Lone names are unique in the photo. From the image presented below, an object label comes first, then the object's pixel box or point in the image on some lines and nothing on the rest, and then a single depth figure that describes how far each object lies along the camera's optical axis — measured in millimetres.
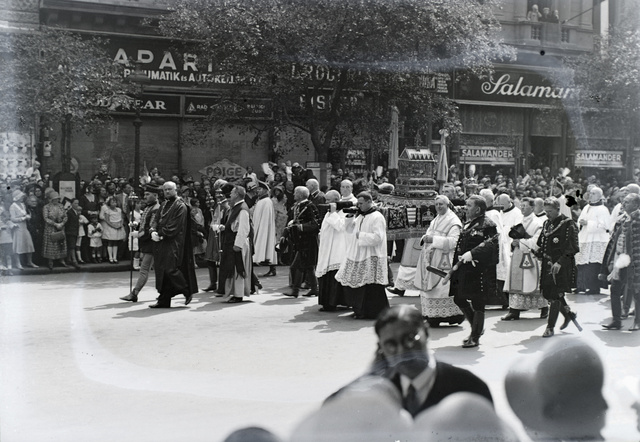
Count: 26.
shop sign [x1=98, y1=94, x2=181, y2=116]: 23766
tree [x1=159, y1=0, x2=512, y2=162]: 17062
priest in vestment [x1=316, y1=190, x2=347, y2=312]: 11418
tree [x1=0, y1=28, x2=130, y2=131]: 16766
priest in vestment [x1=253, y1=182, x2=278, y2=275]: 15062
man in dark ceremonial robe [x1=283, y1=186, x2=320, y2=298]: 12609
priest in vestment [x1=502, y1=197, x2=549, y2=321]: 11109
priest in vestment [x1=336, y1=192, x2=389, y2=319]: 10695
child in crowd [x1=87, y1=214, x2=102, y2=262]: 16812
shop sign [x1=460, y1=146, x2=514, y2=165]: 29125
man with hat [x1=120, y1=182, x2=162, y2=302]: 11914
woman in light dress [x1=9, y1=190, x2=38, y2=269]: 15672
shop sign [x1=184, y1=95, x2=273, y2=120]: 19797
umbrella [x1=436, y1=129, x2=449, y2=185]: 19906
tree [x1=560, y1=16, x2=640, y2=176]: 23516
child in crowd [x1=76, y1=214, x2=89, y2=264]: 16594
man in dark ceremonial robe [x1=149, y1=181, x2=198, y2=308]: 11500
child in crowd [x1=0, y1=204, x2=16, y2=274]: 15445
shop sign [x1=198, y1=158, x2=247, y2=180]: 24172
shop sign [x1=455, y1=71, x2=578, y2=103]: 28938
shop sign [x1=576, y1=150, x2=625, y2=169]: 29141
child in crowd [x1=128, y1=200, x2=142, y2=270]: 16281
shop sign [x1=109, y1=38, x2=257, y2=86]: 23688
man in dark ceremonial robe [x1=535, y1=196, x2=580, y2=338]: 9414
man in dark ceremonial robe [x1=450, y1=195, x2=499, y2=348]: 8703
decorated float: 13812
